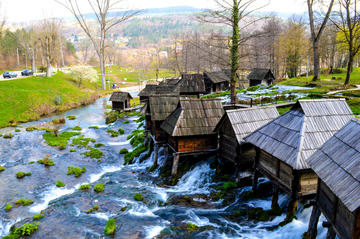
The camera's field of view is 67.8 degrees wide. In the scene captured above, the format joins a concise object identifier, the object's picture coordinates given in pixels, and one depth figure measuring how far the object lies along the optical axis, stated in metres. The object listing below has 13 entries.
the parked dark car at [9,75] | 57.34
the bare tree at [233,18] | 20.98
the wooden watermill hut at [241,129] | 14.19
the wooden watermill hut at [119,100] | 42.47
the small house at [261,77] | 48.84
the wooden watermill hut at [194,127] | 16.83
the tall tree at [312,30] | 33.28
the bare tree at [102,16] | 56.11
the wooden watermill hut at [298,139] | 10.00
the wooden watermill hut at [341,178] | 6.61
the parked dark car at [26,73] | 62.67
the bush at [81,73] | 67.06
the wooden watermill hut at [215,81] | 49.53
